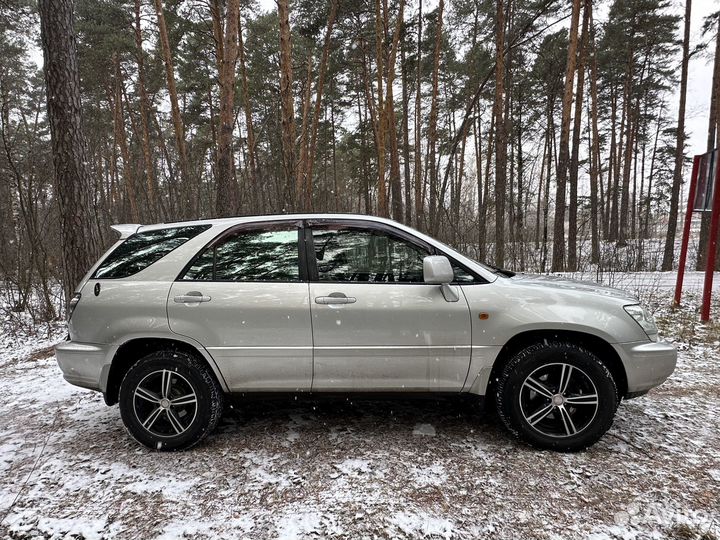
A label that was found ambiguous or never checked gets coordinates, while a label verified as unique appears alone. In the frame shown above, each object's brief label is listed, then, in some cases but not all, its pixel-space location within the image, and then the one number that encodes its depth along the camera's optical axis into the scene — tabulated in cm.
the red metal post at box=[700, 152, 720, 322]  573
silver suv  271
